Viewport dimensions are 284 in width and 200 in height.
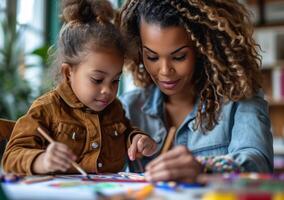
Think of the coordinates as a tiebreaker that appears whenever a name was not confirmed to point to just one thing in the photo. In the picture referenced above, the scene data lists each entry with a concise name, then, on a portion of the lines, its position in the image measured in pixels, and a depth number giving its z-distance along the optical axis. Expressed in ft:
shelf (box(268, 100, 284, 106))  14.94
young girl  3.90
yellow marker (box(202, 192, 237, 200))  2.19
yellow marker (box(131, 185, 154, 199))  2.49
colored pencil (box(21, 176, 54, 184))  3.11
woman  4.81
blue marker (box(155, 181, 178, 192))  2.77
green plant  10.18
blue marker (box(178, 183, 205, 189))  2.83
